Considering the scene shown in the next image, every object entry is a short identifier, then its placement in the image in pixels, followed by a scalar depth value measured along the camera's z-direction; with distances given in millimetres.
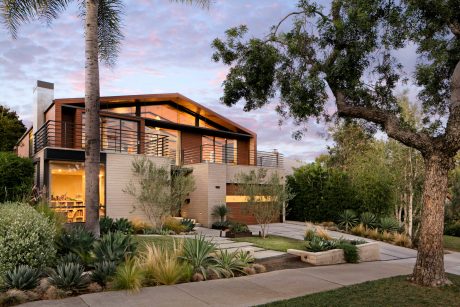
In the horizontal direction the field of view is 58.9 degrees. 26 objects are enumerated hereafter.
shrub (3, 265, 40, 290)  7046
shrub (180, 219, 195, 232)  18334
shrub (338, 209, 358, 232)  21656
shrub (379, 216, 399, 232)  20203
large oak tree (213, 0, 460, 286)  9000
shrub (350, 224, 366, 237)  19700
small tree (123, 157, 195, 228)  17641
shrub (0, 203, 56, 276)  7816
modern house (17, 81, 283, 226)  19016
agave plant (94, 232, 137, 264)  8727
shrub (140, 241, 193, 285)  8227
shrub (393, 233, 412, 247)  17672
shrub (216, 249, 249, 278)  9312
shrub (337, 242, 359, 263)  12250
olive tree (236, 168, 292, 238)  16578
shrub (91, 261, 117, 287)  7852
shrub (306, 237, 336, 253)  12023
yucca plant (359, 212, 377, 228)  20750
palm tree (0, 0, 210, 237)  11766
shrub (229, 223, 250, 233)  17291
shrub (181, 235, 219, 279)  9211
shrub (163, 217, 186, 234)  17800
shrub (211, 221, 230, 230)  20288
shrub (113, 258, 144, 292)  7609
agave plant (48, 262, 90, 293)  7344
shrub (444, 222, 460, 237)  27406
